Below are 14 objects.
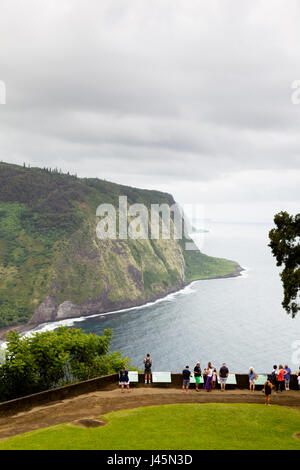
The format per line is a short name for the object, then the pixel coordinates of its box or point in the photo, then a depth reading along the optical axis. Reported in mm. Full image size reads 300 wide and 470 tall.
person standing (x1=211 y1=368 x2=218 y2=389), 30266
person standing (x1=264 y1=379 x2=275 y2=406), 25984
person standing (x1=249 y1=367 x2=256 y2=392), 30328
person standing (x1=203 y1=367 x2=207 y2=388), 30244
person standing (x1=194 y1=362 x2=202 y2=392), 29969
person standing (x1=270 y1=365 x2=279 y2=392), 29375
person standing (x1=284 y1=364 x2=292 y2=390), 29778
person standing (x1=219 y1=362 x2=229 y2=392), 29594
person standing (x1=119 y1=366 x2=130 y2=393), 29361
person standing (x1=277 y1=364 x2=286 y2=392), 29078
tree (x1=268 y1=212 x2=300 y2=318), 31578
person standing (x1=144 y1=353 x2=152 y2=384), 30359
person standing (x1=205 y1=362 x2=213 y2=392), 29734
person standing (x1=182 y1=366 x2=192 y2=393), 29266
